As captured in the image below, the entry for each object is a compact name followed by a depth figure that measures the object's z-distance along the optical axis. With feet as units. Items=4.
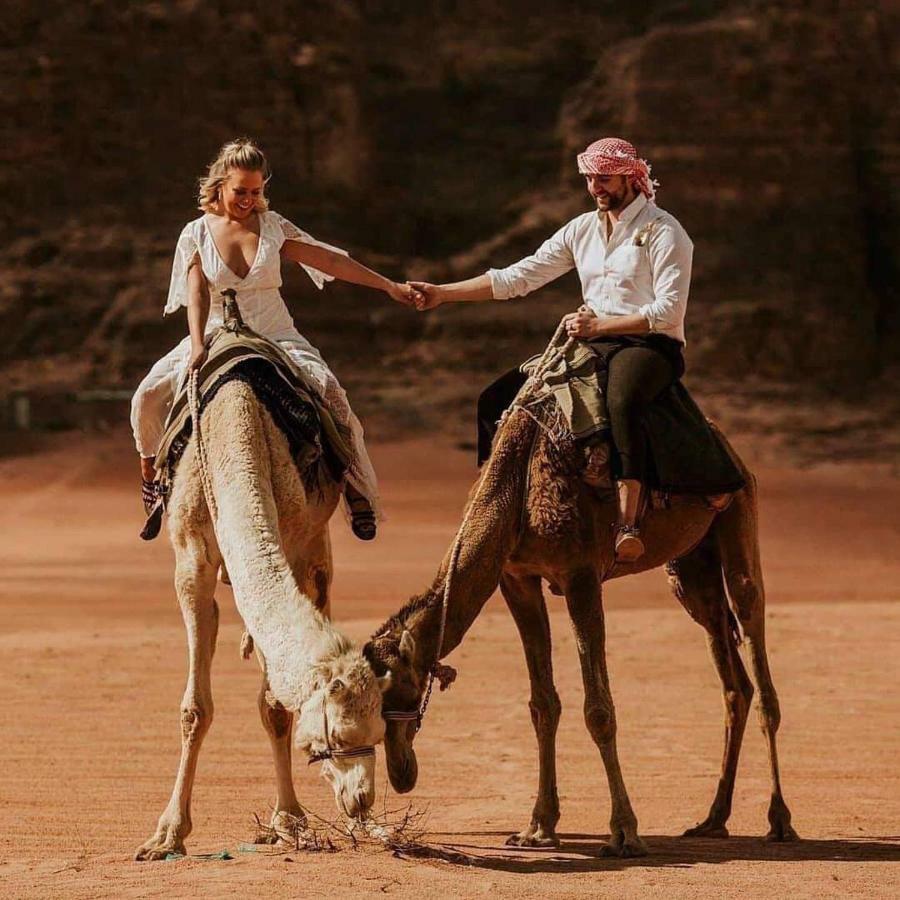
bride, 61.98
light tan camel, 47.73
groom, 59.72
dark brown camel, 54.29
